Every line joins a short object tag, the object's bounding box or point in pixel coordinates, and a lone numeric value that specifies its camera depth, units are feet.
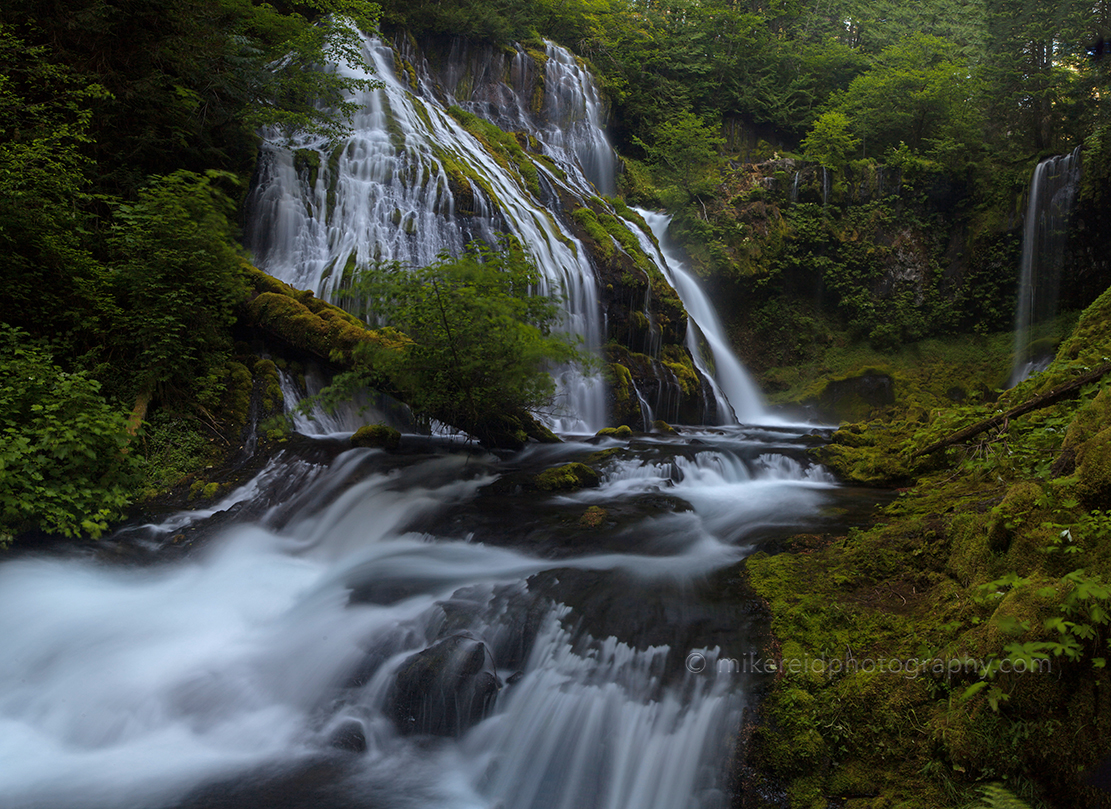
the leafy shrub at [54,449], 16.06
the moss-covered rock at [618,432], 34.40
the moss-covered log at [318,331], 26.66
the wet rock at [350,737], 11.90
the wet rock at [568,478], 23.75
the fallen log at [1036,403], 12.16
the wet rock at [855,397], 55.93
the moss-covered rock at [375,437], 26.43
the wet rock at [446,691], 11.98
